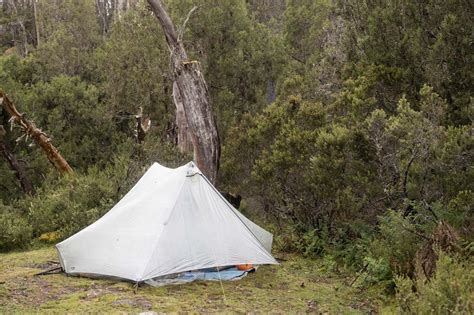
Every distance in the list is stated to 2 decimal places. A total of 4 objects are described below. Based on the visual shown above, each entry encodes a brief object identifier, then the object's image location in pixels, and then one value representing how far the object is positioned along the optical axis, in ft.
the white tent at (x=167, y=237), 24.76
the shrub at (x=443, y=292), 14.88
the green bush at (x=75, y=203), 37.32
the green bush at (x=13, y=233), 37.86
